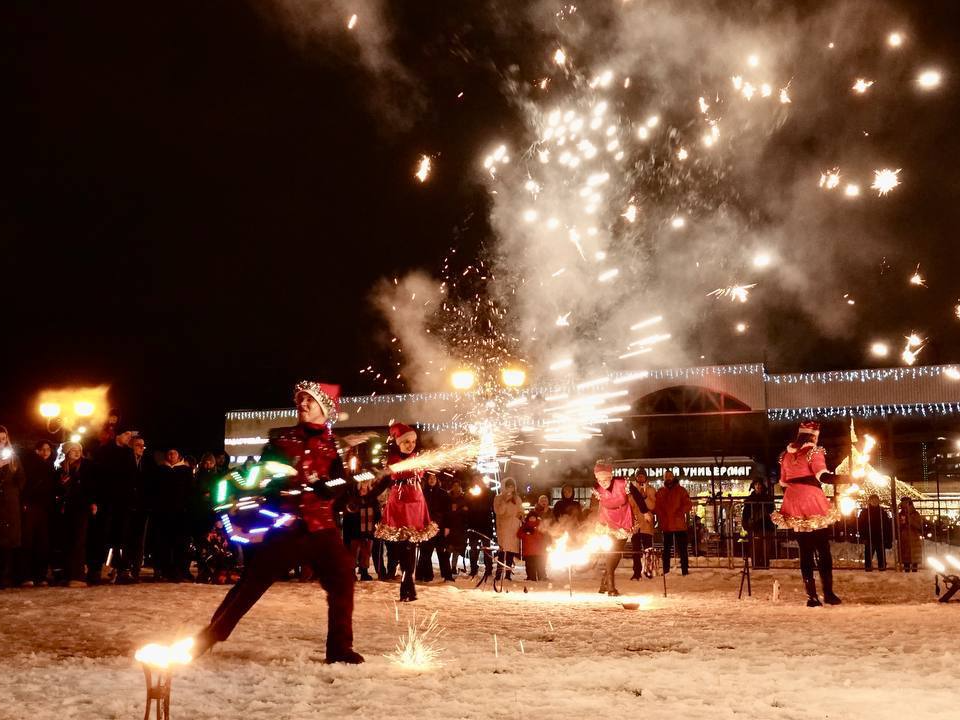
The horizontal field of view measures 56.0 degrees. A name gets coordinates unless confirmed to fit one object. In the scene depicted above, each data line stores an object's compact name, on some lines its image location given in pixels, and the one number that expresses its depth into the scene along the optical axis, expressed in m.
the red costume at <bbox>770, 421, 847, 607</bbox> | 9.83
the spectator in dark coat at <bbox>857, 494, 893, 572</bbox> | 14.08
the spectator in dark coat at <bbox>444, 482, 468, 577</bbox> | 15.02
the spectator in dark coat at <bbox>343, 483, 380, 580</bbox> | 12.51
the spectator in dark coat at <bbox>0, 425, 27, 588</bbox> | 10.38
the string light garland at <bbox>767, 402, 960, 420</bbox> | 28.88
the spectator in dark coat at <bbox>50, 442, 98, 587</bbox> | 11.23
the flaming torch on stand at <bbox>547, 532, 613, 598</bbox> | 11.38
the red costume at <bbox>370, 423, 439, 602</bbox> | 10.19
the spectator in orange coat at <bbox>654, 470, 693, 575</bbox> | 15.05
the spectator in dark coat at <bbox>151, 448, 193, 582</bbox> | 12.25
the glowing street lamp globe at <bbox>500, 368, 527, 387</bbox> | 19.11
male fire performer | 5.66
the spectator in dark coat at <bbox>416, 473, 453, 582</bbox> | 13.24
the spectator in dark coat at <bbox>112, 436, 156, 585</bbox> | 11.49
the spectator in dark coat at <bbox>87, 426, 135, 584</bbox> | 11.34
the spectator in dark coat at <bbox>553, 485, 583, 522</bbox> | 15.71
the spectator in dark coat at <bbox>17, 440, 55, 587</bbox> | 11.12
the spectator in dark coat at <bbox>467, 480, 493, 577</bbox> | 16.02
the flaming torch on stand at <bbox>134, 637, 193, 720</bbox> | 3.85
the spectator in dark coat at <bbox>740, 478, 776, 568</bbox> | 15.06
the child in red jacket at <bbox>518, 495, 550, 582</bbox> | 14.58
